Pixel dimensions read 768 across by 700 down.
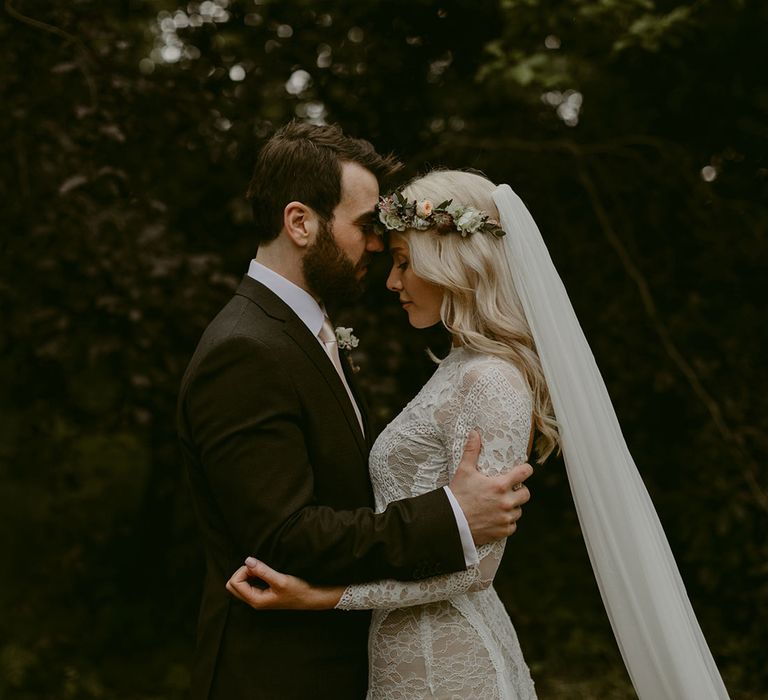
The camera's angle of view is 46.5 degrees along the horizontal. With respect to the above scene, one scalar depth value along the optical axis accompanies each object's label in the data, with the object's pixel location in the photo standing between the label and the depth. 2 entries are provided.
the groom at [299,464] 2.12
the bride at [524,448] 2.29
